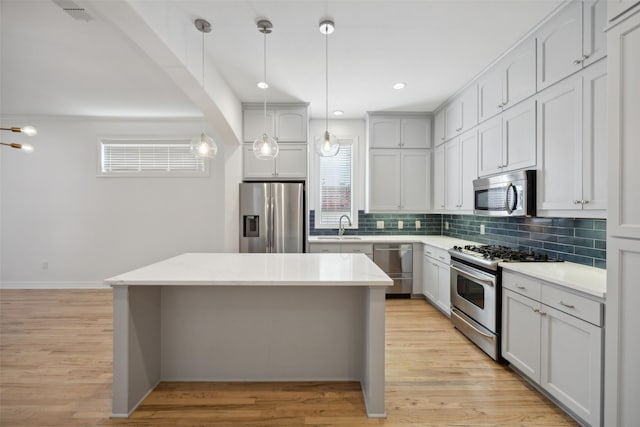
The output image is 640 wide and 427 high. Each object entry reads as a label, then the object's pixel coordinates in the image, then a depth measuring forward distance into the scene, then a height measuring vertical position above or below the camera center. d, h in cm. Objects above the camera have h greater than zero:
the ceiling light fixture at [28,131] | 276 +72
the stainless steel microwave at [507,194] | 246 +17
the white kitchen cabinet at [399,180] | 450 +48
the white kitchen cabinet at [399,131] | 450 +120
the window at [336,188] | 483 +38
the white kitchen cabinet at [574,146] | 189 +46
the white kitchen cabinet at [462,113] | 338 +120
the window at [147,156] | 488 +88
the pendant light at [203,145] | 243 +54
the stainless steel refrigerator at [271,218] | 399 -8
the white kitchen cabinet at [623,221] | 137 -4
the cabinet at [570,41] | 192 +119
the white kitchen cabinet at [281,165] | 419 +64
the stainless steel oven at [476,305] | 248 -83
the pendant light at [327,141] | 231 +56
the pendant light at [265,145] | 235 +52
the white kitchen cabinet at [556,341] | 163 -80
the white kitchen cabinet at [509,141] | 250 +66
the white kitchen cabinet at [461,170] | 341 +51
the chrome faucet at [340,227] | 467 -23
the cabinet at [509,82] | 250 +120
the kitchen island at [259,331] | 219 -86
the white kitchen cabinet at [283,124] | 421 +121
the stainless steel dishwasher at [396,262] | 421 -69
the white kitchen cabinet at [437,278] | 349 -81
